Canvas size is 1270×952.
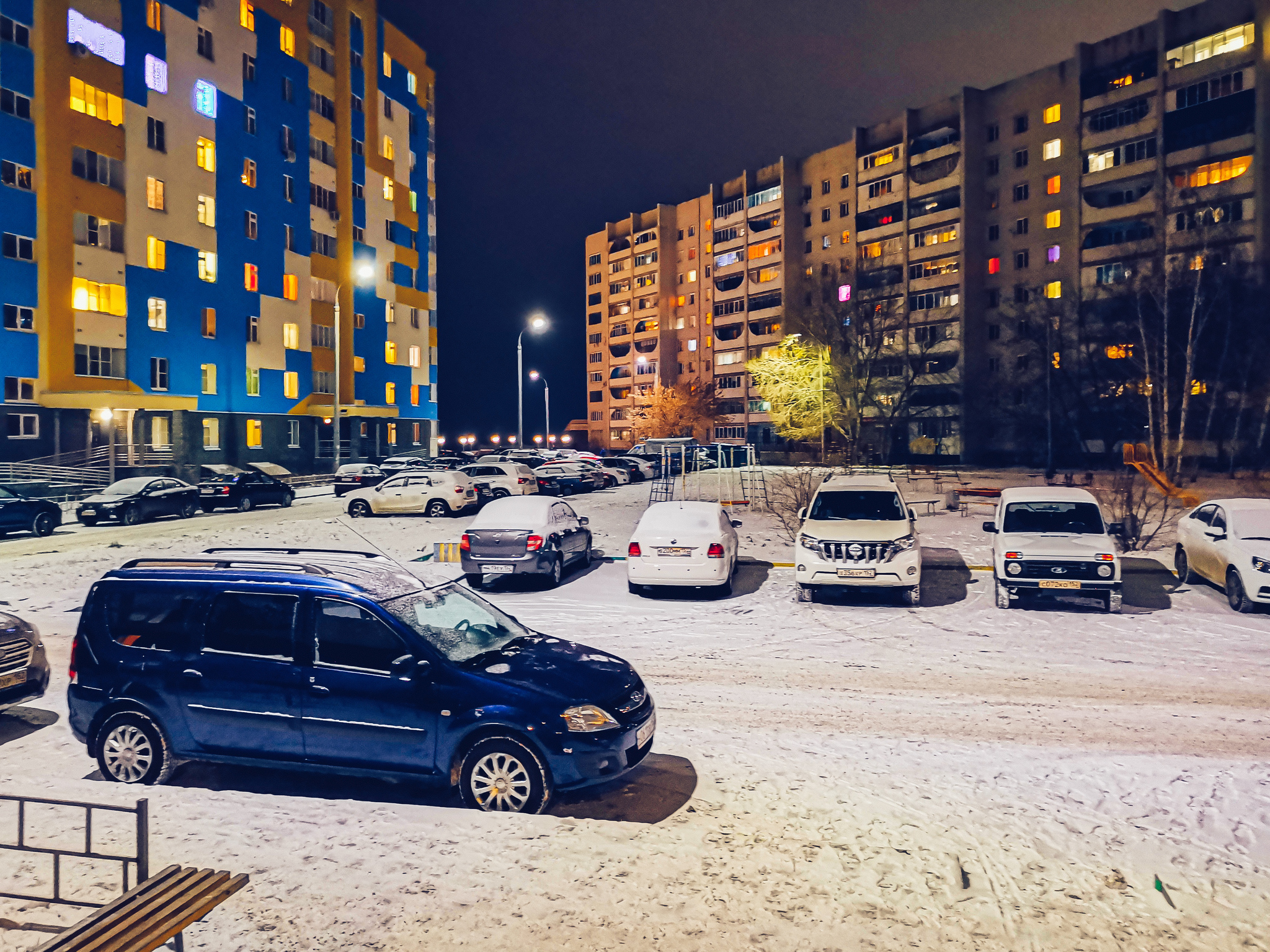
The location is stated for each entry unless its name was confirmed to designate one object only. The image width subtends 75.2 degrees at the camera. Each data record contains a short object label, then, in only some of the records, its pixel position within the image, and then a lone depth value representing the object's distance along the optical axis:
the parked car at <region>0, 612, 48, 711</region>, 7.61
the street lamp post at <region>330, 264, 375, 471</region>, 34.72
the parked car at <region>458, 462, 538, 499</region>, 30.34
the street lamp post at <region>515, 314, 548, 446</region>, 35.73
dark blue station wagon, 5.75
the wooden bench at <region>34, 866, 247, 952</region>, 3.72
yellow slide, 26.38
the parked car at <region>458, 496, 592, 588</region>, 14.92
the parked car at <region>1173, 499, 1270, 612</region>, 12.23
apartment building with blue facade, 36.09
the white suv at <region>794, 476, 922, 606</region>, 13.08
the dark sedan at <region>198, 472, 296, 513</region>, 29.61
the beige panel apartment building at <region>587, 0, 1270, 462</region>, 53.75
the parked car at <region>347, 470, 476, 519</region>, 27.33
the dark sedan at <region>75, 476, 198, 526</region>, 25.94
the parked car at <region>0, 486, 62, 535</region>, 23.12
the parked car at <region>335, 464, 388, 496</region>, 36.84
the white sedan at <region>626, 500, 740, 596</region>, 13.90
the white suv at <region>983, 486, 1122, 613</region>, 12.34
